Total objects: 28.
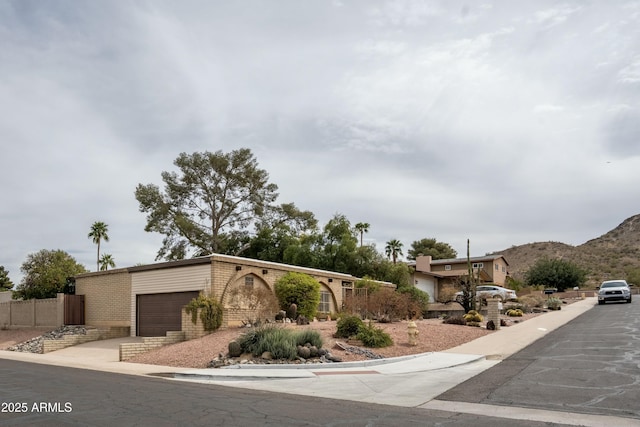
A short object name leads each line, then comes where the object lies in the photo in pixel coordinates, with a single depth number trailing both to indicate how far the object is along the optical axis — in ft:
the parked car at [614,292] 127.65
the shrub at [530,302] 120.47
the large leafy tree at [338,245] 135.44
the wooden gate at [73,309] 101.91
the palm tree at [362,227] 207.51
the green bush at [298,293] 85.71
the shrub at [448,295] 119.65
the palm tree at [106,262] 215.98
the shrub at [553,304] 124.36
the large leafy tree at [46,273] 123.03
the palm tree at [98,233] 207.62
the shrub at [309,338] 57.47
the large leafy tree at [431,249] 275.39
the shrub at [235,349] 57.21
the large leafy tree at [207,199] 157.69
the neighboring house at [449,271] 165.07
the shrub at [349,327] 64.75
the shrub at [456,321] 84.76
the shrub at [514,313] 103.07
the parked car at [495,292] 126.80
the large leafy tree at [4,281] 214.46
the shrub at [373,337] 61.67
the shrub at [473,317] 84.58
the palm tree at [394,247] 232.73
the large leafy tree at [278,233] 153.89
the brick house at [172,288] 77.82
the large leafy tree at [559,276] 215.92
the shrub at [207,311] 73.00
